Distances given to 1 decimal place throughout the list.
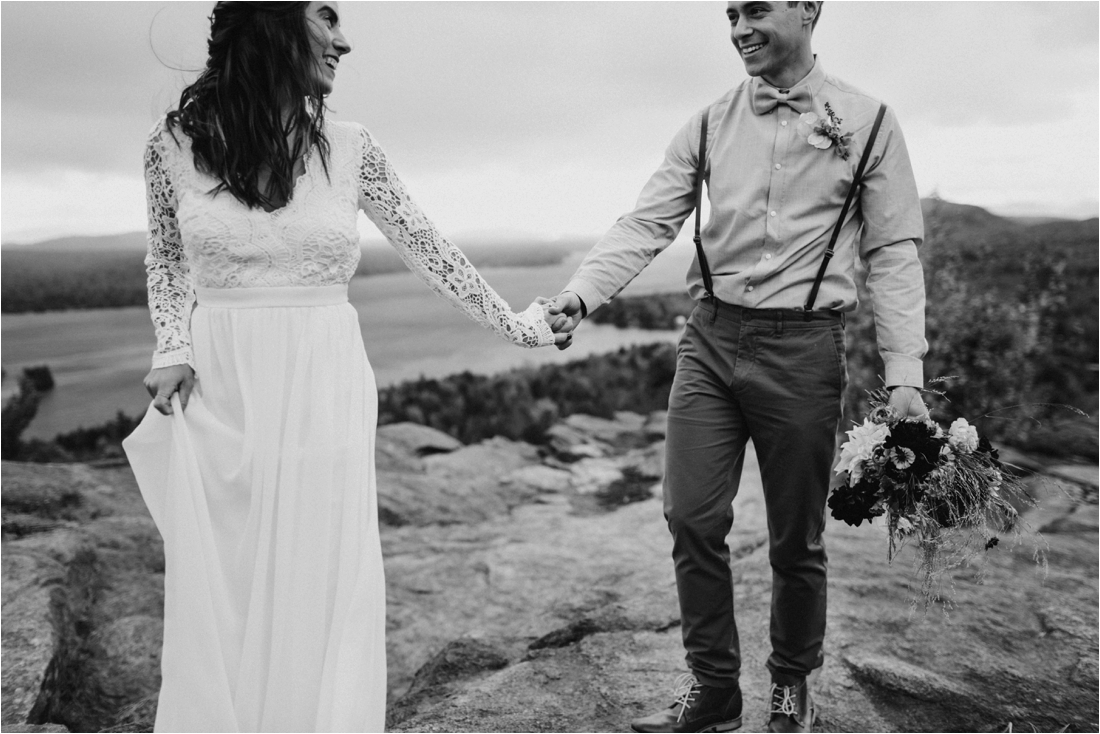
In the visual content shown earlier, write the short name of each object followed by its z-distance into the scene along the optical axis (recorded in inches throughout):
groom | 118.6
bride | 94.4
